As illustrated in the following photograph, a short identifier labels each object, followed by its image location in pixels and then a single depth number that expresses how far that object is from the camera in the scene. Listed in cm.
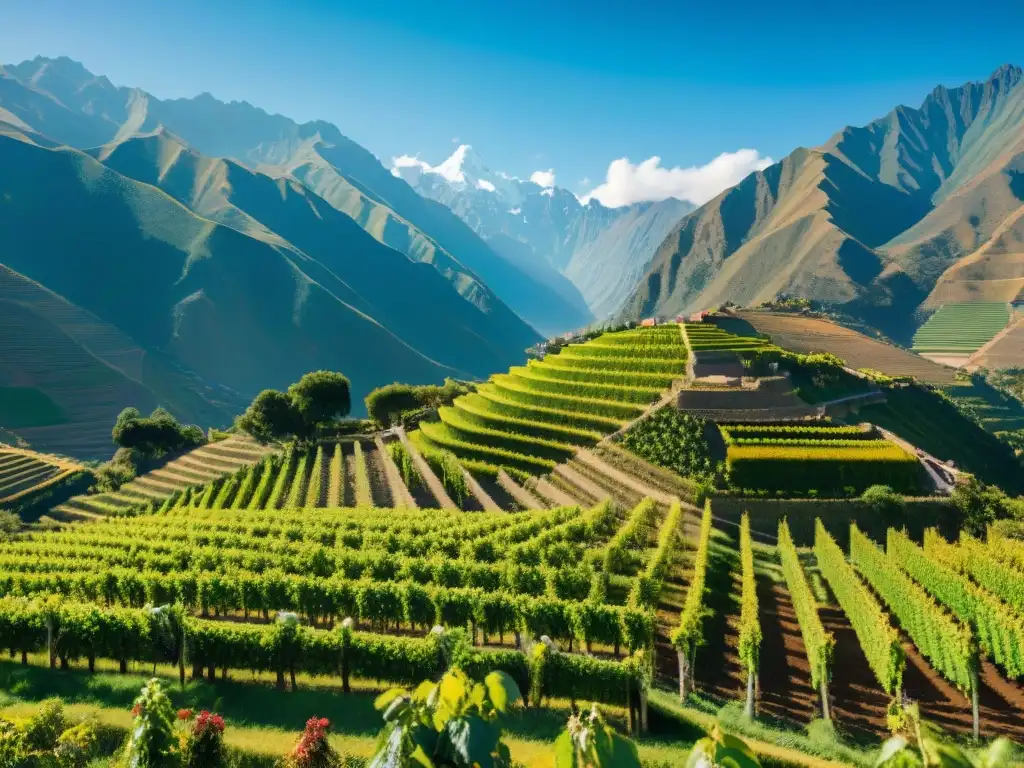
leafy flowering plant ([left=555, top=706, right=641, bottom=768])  448
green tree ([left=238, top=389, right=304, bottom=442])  7706
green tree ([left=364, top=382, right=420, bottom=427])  8669
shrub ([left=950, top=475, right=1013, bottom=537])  3609
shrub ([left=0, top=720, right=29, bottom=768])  1073
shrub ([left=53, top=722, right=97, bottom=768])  1143
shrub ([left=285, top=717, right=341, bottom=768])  1097
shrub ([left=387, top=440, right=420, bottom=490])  5281
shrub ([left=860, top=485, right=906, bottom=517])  3688
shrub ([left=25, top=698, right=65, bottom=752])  1205
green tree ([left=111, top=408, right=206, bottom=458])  7994
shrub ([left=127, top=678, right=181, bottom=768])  846
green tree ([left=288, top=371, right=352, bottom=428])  8100
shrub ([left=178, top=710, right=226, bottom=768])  1079
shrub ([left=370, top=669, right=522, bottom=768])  442
